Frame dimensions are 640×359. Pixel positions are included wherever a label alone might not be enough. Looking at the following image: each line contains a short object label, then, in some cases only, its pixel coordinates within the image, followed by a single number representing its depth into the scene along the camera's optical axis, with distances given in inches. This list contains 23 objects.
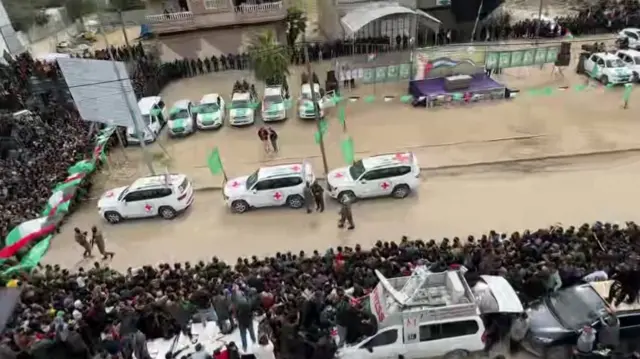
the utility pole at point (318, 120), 653.9
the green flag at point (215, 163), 676.7
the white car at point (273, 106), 850.8
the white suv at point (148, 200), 637.3
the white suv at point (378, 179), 622.2
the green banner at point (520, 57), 865.5
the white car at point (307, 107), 847.1
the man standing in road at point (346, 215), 588.4
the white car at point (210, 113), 850.1
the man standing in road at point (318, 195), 623.8
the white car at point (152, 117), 820.6
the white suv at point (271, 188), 627.8
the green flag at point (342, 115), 824.0
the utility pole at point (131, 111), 606.8
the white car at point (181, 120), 834.2
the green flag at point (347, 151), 707.4
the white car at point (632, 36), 971.0
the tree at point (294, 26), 1068.5
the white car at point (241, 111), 849.5
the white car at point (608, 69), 860.6
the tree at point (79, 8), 1456.7
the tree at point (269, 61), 906.7
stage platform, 846.5
